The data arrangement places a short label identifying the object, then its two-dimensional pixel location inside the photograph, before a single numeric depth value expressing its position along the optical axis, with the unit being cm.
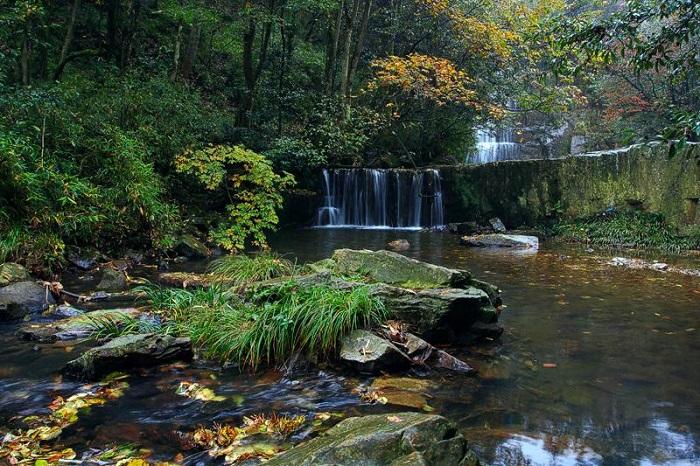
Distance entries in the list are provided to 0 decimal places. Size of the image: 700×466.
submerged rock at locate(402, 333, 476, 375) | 496
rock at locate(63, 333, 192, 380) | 455
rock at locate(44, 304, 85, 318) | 643
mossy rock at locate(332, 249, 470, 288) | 626
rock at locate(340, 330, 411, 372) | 473
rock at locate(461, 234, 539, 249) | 1305
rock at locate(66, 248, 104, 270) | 901
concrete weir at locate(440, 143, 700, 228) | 1401
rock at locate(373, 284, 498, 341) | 553
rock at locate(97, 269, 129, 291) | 781
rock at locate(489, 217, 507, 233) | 1610
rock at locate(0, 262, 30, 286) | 699
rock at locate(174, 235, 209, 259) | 1059
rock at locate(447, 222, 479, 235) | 1599
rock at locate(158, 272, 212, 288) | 805
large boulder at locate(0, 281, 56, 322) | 624
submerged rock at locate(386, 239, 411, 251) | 1278
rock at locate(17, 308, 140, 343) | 554
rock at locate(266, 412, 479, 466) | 271
